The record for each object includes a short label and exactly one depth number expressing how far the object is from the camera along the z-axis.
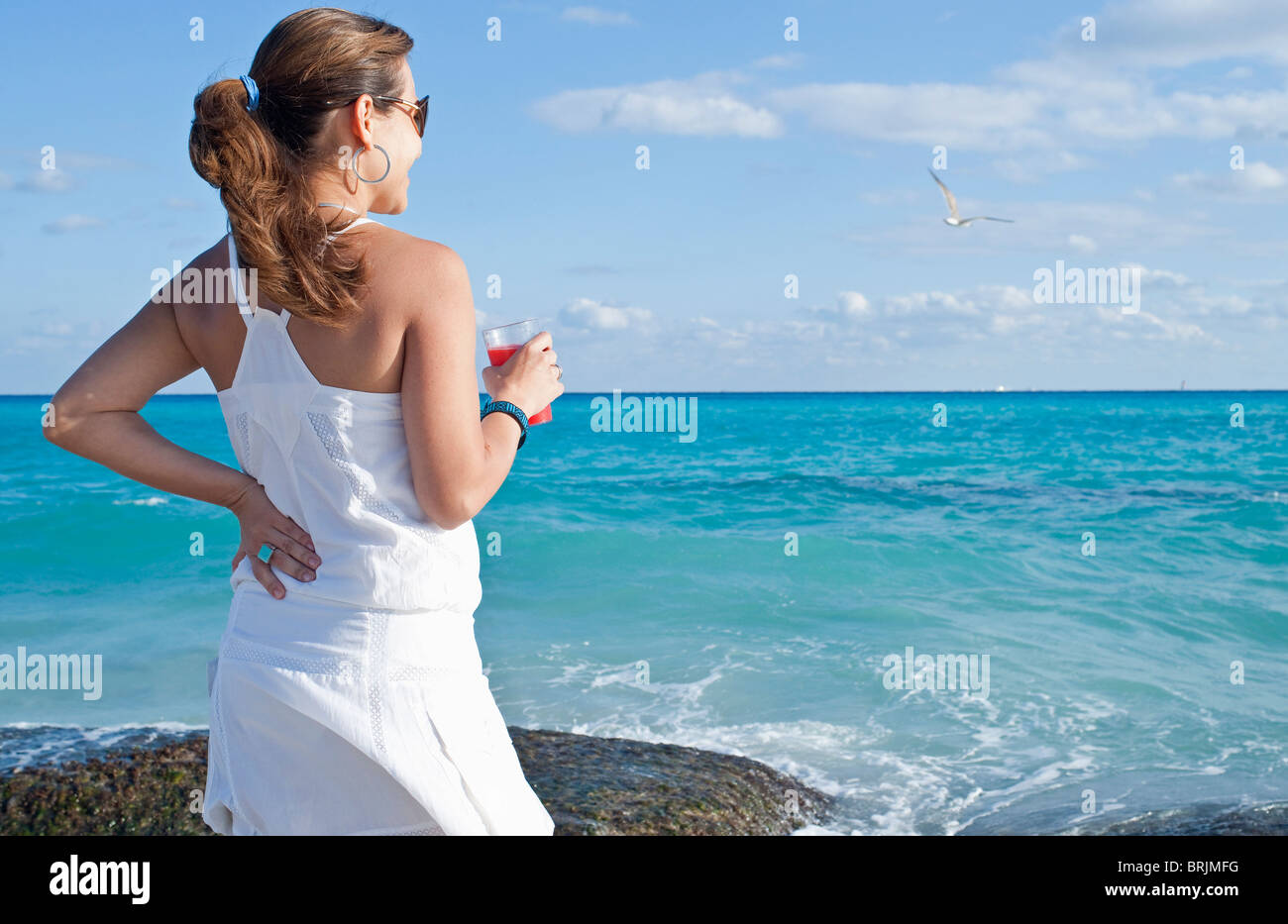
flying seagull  11.11
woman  1.43
